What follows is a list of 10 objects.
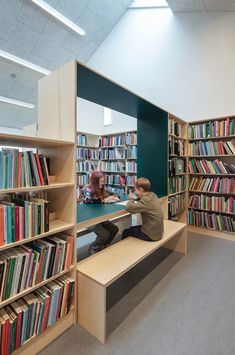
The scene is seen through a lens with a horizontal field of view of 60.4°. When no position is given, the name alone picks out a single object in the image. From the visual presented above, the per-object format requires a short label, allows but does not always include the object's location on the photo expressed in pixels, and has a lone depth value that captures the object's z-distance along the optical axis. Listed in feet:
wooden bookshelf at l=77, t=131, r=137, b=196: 16.37
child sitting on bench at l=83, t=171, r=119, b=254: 8.91
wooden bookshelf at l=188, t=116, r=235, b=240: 11.38
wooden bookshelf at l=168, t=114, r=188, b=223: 11.34
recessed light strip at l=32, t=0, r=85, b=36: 13.10
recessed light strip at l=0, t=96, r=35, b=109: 19.42
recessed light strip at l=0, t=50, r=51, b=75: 15.51
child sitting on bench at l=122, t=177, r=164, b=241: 7.48
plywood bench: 4.93
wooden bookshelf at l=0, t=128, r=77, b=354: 4.57
